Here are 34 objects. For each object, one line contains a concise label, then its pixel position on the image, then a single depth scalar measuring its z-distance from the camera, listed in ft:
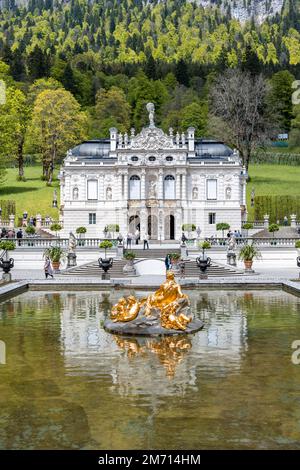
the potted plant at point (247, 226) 217.17
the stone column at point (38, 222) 215.72
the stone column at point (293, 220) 213.85
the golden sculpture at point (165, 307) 63.47
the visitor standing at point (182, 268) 129.56
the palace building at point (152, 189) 216.54
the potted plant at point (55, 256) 136.15
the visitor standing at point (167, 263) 135.23
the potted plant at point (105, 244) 154.71
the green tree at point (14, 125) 257.96
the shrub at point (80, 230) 209.56
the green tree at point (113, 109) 372.79
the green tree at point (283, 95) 390.01
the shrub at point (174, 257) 136.26
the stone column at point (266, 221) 221.13
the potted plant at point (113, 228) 214.07
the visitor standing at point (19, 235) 176.66
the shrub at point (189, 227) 213.25
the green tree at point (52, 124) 284.61
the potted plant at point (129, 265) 134.10
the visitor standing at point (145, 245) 164.88
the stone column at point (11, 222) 214.07
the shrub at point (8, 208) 242.99
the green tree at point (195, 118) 352.69
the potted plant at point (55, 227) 208.74
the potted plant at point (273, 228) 194.80
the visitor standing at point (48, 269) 119.75
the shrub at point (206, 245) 156.81
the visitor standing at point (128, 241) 182.26
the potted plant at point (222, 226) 209.97
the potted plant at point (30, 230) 193.02
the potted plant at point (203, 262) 121.08
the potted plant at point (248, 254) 136.98
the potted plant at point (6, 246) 147.02
